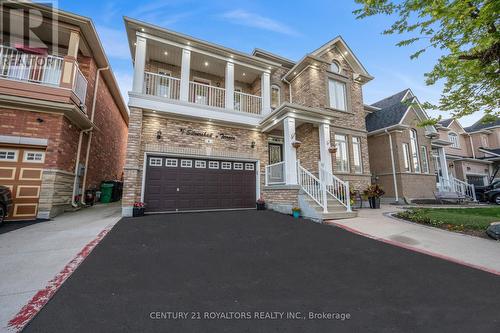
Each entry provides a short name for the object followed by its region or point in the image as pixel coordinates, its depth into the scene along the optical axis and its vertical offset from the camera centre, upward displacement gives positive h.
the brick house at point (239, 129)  7.65 +2.84
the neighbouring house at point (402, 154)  11.59 +2.27
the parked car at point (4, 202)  5.35 -0.30
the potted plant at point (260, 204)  8.95 -0.63
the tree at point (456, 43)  4.89 +4.05
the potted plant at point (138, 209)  6.98 -0.65
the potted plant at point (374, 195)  9.23 -0.22
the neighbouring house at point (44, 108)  6.31 +2.79
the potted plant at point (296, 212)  7.17 -0.78
